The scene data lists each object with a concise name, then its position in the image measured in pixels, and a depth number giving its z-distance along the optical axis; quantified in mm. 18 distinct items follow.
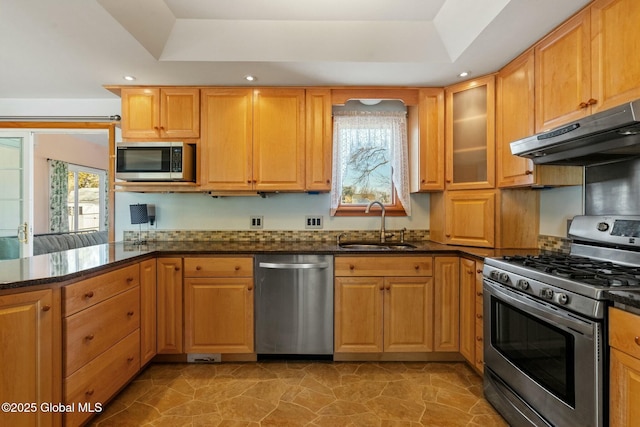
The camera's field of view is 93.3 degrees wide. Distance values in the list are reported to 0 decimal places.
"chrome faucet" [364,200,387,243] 2809
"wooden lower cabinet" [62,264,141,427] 1531
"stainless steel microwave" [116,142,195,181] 2492
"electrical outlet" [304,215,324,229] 2961
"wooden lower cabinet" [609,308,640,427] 1083
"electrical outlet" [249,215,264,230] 2953
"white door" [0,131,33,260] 3020
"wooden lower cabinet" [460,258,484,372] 2147
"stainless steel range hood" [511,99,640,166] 1287
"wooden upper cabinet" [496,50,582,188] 2043
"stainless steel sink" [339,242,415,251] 2699
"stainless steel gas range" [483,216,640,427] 1224
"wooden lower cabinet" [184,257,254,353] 2365
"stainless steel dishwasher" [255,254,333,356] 2369
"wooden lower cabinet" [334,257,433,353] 2379
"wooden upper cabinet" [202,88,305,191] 2613
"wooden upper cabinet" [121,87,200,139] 2613
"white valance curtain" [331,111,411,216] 2941
